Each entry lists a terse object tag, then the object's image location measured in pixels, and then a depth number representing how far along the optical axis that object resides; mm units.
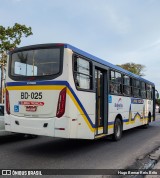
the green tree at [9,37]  22170
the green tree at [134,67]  74119
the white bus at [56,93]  7625
